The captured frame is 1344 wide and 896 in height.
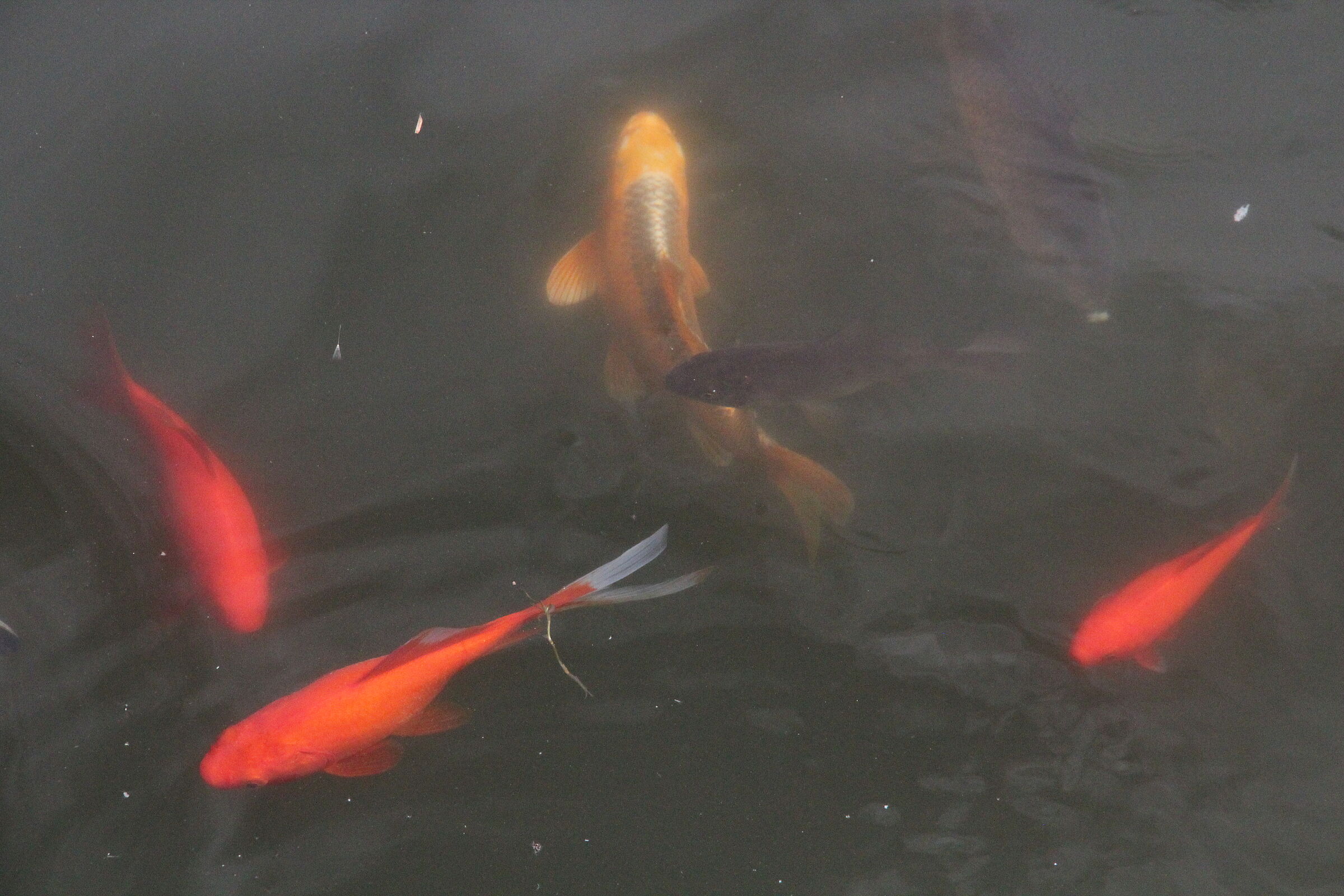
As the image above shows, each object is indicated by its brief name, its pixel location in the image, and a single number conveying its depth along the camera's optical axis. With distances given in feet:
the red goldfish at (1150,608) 9.51
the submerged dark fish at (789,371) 9.00
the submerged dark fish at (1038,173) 10.36
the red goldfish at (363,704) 8.80
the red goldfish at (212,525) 10.03
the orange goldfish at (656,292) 10.19
